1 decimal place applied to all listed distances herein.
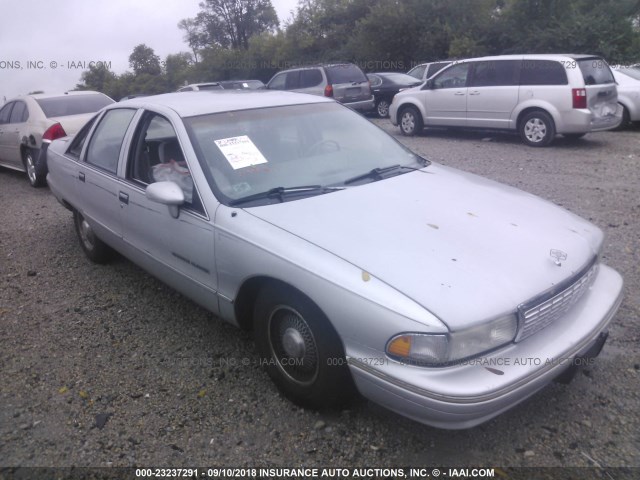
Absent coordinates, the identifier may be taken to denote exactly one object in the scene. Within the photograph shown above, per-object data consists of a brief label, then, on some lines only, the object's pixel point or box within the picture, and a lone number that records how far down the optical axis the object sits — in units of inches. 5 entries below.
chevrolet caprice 91.2
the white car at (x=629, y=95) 429.1
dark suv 574.2
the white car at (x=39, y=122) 326.3
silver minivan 368.8
